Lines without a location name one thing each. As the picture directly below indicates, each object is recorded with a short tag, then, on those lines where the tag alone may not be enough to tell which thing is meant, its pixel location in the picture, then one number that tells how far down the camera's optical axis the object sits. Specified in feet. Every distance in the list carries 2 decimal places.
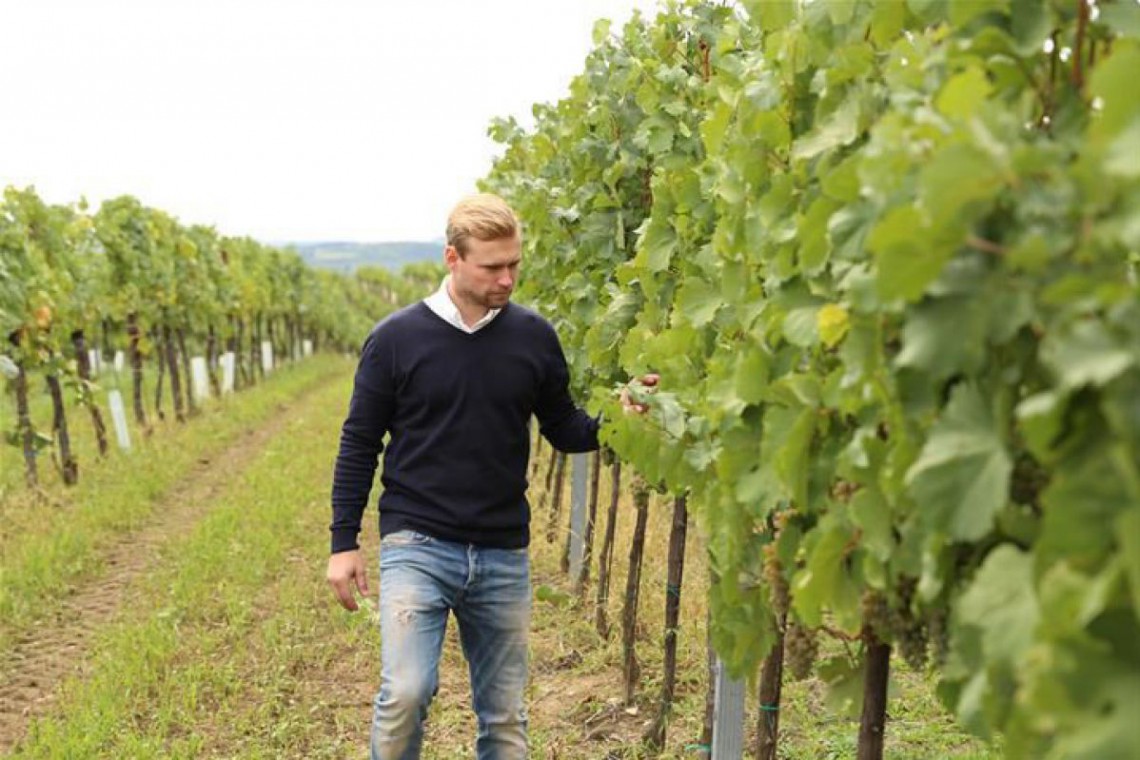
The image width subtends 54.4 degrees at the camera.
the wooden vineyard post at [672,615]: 15.60
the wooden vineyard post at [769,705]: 11.10
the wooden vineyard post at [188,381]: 58.95
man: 11.91
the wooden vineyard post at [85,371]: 43.06
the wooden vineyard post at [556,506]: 29.09
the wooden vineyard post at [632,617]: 17.53
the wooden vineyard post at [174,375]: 54.70
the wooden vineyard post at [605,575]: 21.24
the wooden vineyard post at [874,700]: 8.34
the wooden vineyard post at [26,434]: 35.91
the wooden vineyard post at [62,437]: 38.06
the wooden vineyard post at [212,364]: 68.91
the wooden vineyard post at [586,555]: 23.98
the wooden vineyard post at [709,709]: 14.42
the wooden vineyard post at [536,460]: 35.80
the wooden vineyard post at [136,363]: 49.30
